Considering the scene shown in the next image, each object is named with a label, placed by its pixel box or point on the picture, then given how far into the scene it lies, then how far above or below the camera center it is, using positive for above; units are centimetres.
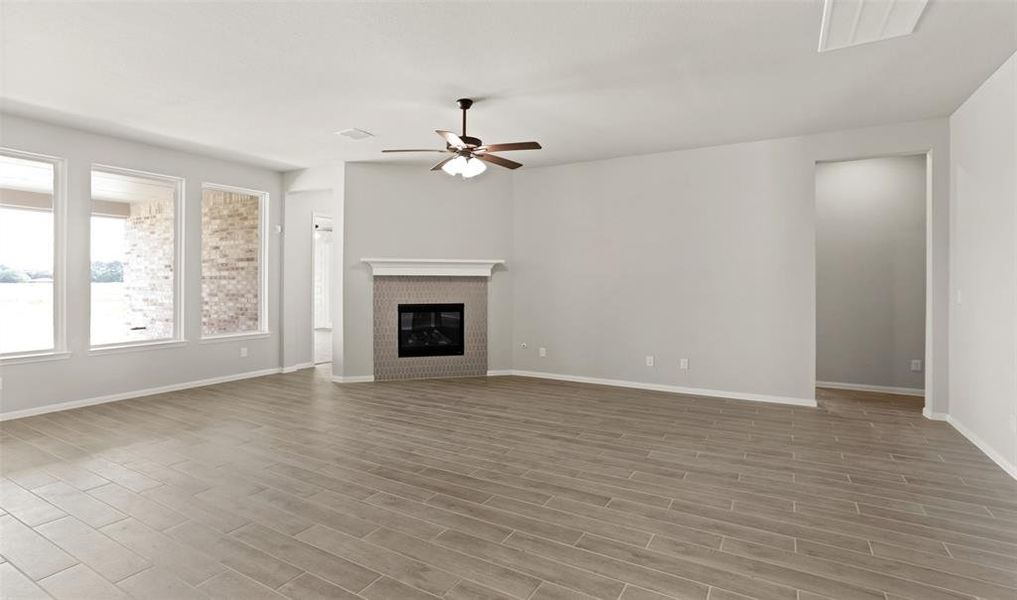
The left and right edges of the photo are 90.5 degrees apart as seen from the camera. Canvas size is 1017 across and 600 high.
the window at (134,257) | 538 +45
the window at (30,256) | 472 +39
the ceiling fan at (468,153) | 404 +123
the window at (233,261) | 638 +47
